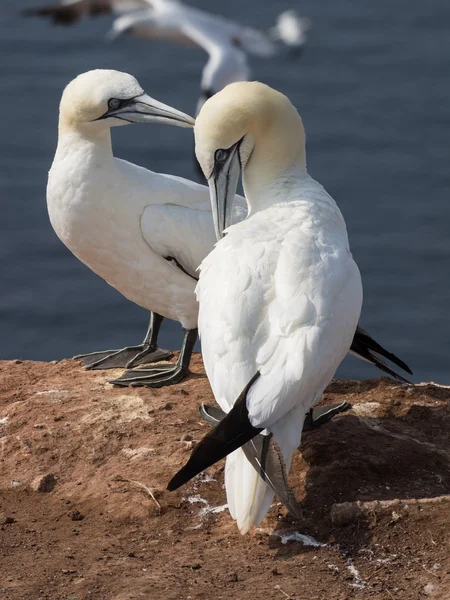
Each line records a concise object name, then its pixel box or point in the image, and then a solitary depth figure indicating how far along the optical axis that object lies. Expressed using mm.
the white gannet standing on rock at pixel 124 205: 13180
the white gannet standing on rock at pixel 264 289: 9695
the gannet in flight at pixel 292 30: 28297
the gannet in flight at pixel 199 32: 23281
